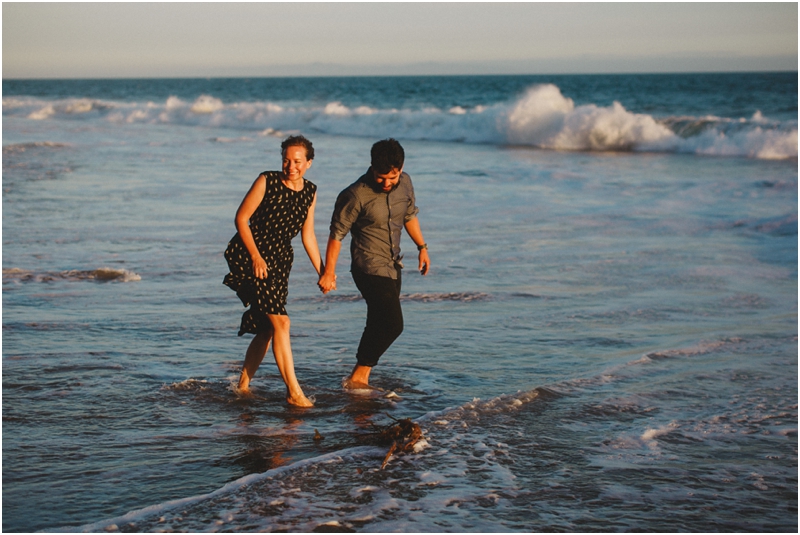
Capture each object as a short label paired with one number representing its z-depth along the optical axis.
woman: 10.34
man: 10.78
